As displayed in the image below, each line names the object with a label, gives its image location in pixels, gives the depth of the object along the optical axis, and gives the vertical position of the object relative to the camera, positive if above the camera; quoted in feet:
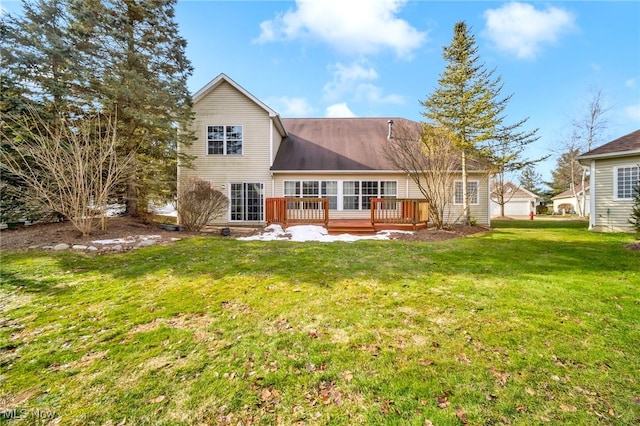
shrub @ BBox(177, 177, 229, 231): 32.32 +0.52
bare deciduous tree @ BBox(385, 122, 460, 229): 33.22 +6.12
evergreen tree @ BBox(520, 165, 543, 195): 141.79 +14.48
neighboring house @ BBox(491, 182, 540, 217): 110.11 +2.25
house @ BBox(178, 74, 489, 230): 43.98 +6.30
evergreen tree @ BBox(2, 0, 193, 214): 30.45 +17.71
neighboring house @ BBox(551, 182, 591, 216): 112.88 +1.44
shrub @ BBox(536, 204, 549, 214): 120.55 -1.36
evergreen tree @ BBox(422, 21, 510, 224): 40.45 +17.19
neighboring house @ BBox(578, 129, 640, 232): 35.12 +3.65
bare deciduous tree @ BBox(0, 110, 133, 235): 23.84 +3.81
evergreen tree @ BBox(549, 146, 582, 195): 120.44 +15.12
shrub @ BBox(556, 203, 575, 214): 116.37 -0.86
